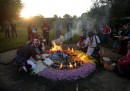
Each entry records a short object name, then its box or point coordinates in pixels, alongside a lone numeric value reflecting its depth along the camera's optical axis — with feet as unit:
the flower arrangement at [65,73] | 13.13
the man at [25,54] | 15.01
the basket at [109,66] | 15.36
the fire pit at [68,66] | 13.34
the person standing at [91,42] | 18.33
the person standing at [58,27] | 30.99
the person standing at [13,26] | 38.24
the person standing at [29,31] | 21.83
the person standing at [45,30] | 26.14
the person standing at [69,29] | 31.98
